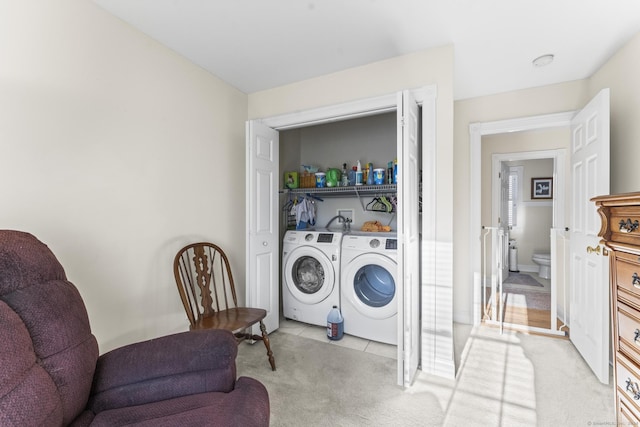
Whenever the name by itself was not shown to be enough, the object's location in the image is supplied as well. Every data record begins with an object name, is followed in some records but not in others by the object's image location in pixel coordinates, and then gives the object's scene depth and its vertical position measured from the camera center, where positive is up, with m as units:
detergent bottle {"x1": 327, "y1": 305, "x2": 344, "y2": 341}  2.51 -1.02
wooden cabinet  0.93 -0.28
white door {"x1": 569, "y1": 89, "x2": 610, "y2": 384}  1.86 -0.23
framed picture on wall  4.98 +0.44
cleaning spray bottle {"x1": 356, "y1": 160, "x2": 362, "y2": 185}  2.92 +0.39
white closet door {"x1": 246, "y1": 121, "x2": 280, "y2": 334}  2.45 -0.08
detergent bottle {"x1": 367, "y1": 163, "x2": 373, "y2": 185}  2.84 +0.38
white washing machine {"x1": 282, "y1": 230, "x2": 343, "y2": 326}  2.64 -0.61
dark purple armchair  0.81 -0.56
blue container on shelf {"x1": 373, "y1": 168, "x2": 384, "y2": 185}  2.74 +0.36
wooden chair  1.89 -0.61
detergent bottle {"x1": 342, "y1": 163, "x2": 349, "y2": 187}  3.01 +0.37
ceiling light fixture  2.16 +1.20
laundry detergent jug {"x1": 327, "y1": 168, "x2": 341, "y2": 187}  3.01 +0.38
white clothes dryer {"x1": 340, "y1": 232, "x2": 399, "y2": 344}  2.38 -0.67
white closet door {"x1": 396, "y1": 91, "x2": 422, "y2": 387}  1.78 -0.17
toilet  4.57 -0.84
